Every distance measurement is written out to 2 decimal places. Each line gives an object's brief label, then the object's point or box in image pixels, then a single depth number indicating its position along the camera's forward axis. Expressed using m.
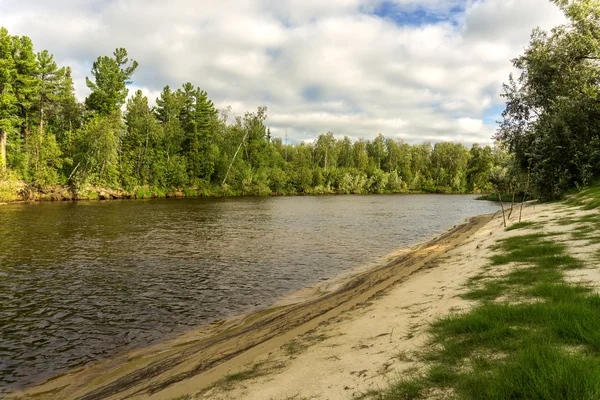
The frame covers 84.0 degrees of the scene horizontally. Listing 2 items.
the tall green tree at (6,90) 55.19
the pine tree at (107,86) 79.25
